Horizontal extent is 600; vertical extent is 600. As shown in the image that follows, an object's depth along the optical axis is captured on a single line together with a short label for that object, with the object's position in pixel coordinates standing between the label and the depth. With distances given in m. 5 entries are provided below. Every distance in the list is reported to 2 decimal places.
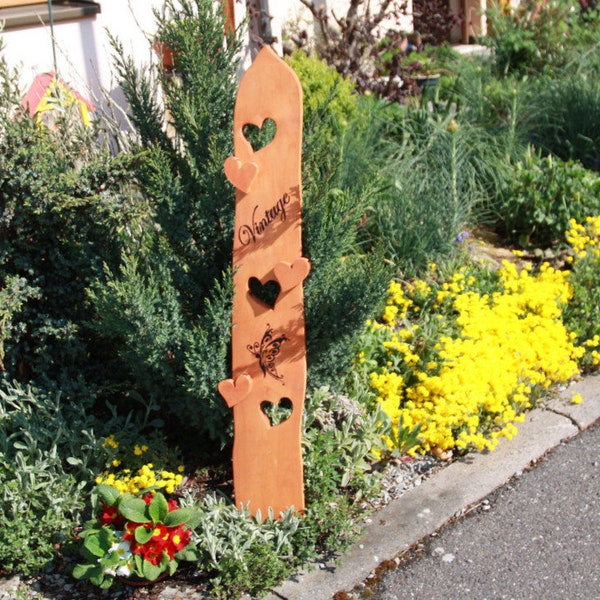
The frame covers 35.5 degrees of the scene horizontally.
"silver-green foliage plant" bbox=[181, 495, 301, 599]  3.28
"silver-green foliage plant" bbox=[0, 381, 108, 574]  3.39
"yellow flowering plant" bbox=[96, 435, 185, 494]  3.53
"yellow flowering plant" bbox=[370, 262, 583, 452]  4.17
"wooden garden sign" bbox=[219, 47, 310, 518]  3.27
